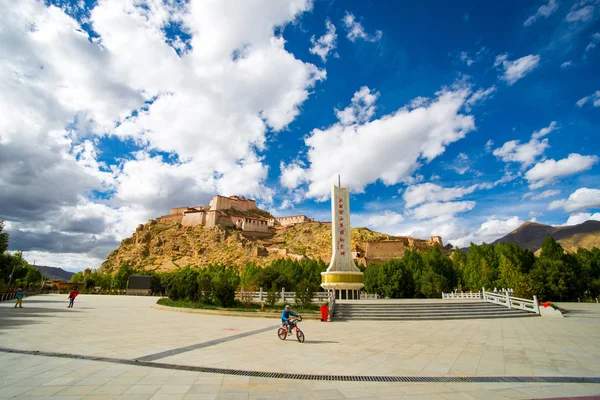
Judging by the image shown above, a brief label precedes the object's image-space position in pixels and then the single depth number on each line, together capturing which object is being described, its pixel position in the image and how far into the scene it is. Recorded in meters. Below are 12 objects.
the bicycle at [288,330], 10.26
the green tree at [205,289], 21.98
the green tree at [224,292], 20.95
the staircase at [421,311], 18.38
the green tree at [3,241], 27.22
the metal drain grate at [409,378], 5.97
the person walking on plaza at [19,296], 20.35
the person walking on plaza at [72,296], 23.24
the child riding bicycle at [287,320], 10.49
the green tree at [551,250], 43.22
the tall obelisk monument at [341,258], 30.84
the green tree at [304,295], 19.78
